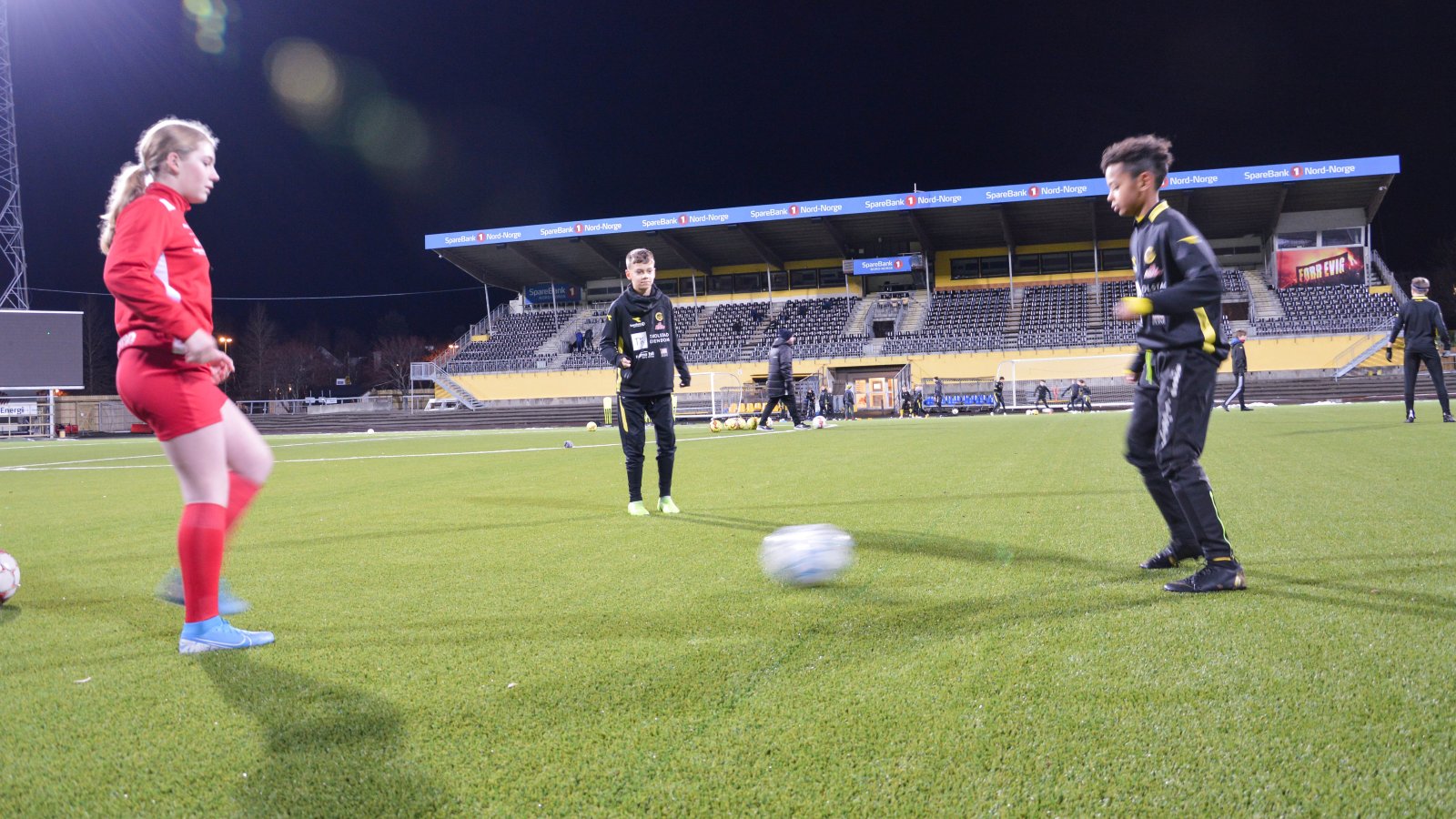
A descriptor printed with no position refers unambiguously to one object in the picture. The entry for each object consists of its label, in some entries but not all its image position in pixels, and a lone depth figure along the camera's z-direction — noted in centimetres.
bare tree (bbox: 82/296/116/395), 6294
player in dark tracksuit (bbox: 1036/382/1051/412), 3391
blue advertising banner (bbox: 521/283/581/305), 5531
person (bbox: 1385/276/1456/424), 1209
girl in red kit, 278
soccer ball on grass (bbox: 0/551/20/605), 362
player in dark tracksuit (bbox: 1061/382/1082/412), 3347
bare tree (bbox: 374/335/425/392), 7750
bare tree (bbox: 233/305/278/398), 7100
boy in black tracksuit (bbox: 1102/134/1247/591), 338
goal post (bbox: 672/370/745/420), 3425
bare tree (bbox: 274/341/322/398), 7312
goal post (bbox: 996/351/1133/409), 3744
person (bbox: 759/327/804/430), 1807
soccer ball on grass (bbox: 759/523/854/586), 357
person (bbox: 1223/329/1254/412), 2181
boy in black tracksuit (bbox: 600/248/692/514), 634
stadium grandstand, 3916
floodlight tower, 3684
